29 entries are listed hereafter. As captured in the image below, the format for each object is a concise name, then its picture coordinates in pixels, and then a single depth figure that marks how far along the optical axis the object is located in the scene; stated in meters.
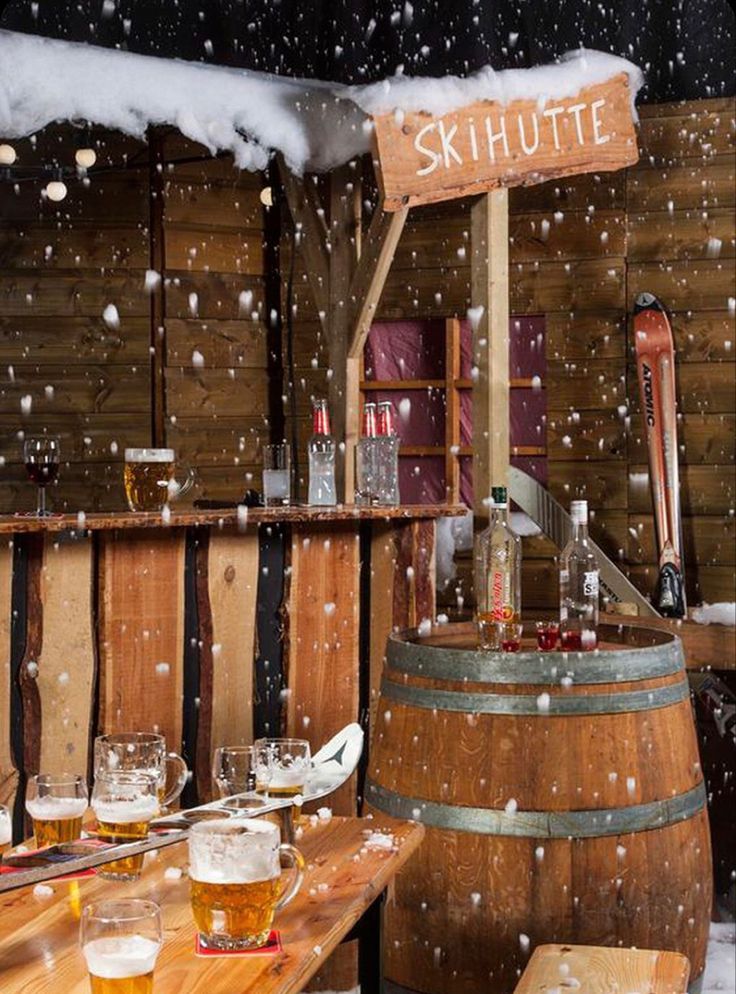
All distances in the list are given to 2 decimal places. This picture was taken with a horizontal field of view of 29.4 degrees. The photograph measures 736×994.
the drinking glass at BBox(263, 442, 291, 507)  3.67
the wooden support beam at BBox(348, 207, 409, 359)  4.22
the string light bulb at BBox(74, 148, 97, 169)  6.06
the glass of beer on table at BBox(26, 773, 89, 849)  1.91
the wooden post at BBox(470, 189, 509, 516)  4.23
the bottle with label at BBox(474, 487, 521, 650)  3.08
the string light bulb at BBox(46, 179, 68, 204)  5.89
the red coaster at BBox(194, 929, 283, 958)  1.59
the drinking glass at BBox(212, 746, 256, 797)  2.08
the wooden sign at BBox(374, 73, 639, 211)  3.98
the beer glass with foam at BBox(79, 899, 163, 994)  1.41
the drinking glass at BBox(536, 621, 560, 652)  2.96
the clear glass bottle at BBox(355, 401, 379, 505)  3.89
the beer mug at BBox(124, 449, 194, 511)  3.31
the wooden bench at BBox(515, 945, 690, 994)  2.24
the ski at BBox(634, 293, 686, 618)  5.41
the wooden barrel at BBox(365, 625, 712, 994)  2.61
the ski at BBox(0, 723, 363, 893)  1.68
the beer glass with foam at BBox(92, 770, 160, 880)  1.87
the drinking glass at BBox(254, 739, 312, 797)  2.03
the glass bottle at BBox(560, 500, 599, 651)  2.96
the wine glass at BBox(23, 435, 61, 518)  3.18
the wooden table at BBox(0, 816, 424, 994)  1.52
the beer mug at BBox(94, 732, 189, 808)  1.97
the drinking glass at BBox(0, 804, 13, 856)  1.83
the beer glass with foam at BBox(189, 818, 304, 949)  1.56
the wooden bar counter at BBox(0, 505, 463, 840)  3.11
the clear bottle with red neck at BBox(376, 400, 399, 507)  3.88
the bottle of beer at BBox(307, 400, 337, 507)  3.76
